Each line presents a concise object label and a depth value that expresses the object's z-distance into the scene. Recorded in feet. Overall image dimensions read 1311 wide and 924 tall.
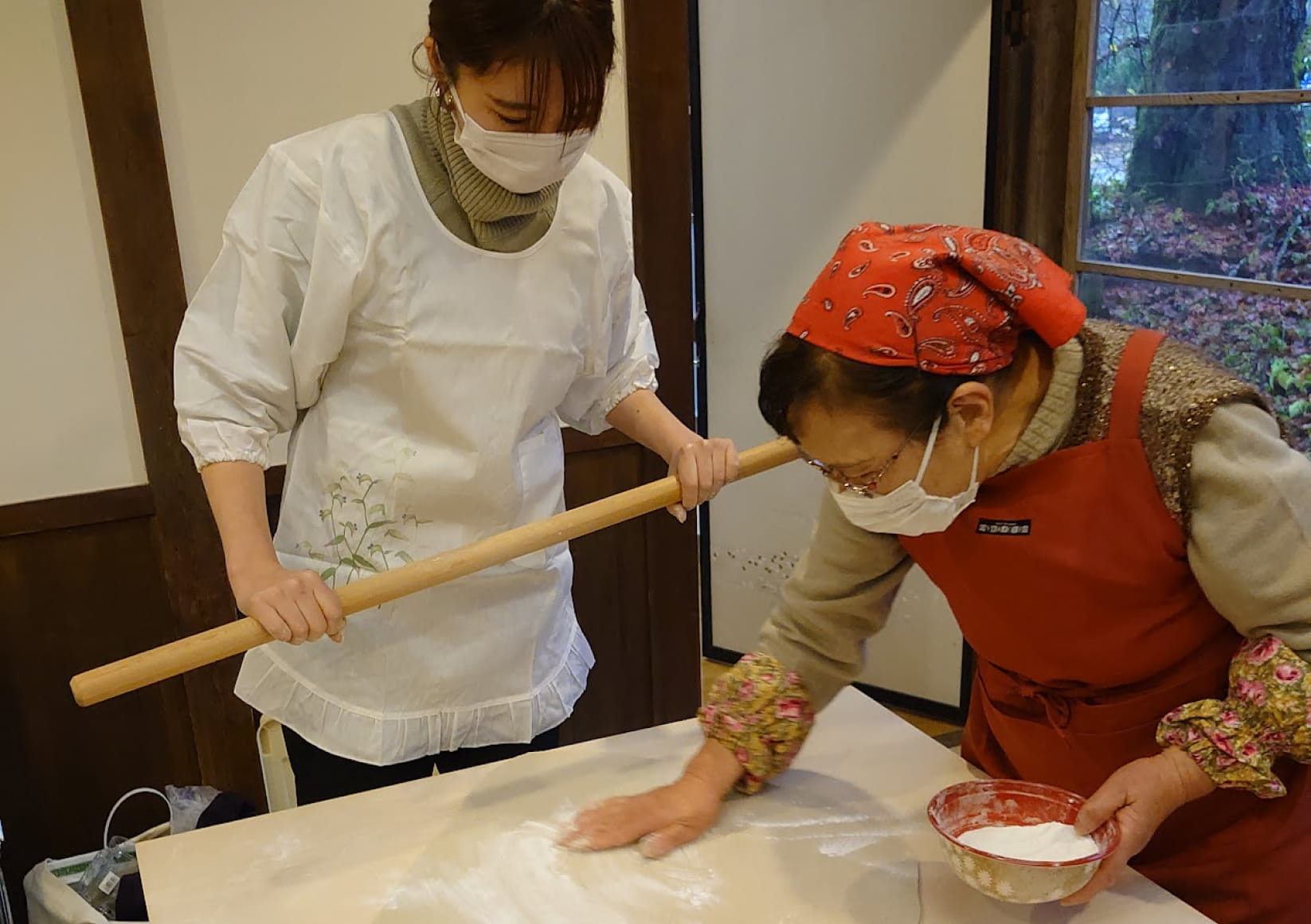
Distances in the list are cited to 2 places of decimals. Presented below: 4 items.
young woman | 3.61
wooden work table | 3.22
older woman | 2.92
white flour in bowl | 3.08
